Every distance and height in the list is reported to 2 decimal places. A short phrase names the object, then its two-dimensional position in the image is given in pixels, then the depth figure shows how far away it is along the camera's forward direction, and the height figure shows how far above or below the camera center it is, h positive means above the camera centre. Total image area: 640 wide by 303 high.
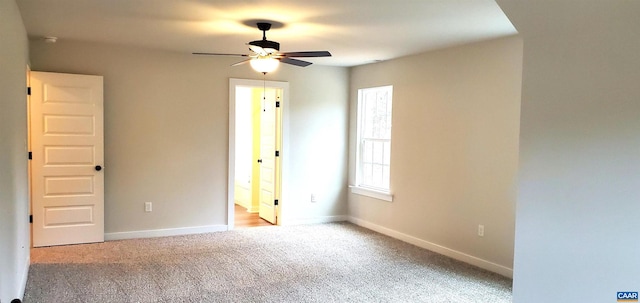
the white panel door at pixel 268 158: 6.47 -0.38
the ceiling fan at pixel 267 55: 3.80 +0.70
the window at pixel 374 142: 6.06 -0.10
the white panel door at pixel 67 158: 4.85 -0.32
